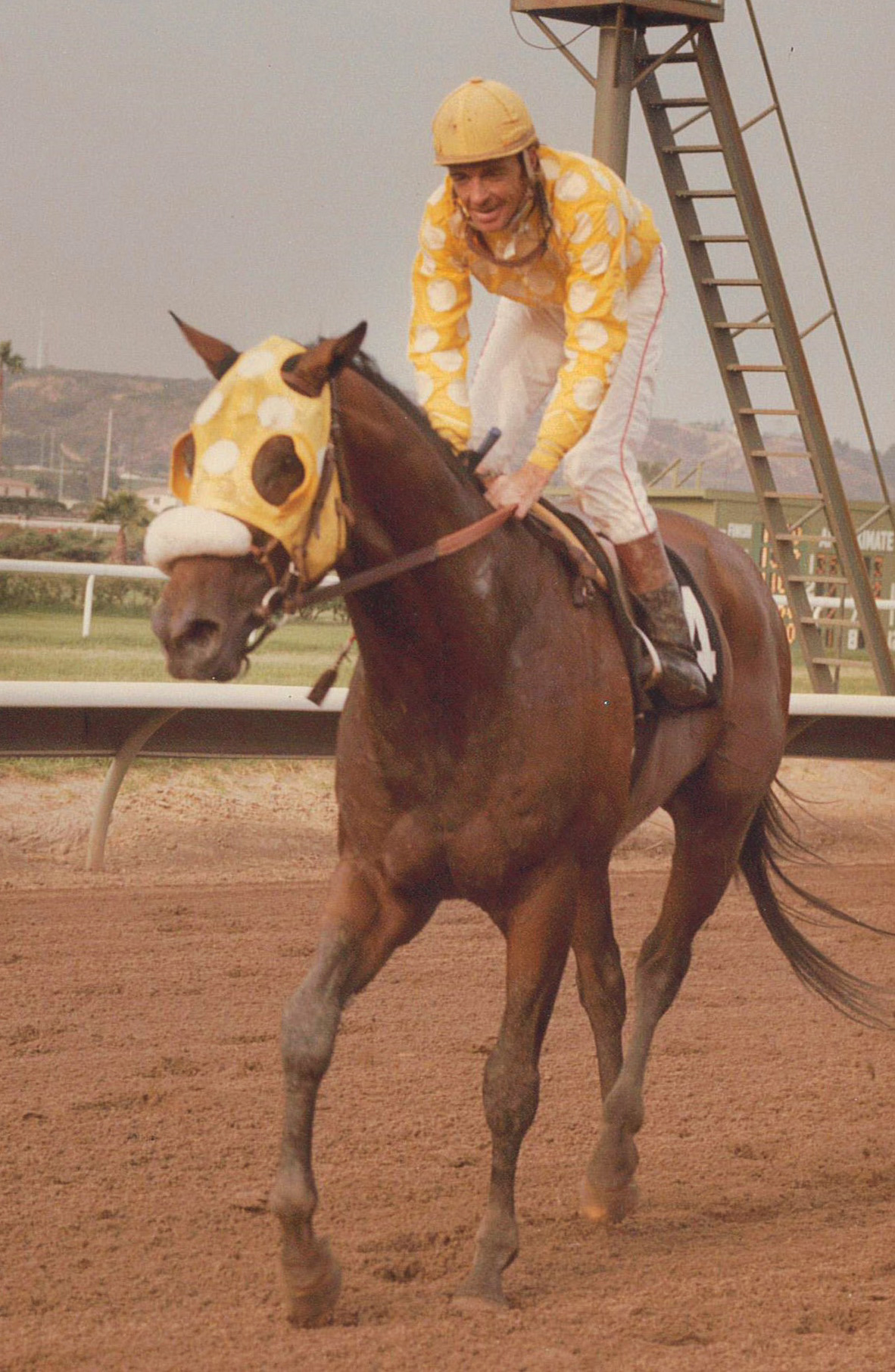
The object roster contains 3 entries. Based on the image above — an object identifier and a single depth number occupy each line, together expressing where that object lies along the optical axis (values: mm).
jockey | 6094
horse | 5613
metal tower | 16391
